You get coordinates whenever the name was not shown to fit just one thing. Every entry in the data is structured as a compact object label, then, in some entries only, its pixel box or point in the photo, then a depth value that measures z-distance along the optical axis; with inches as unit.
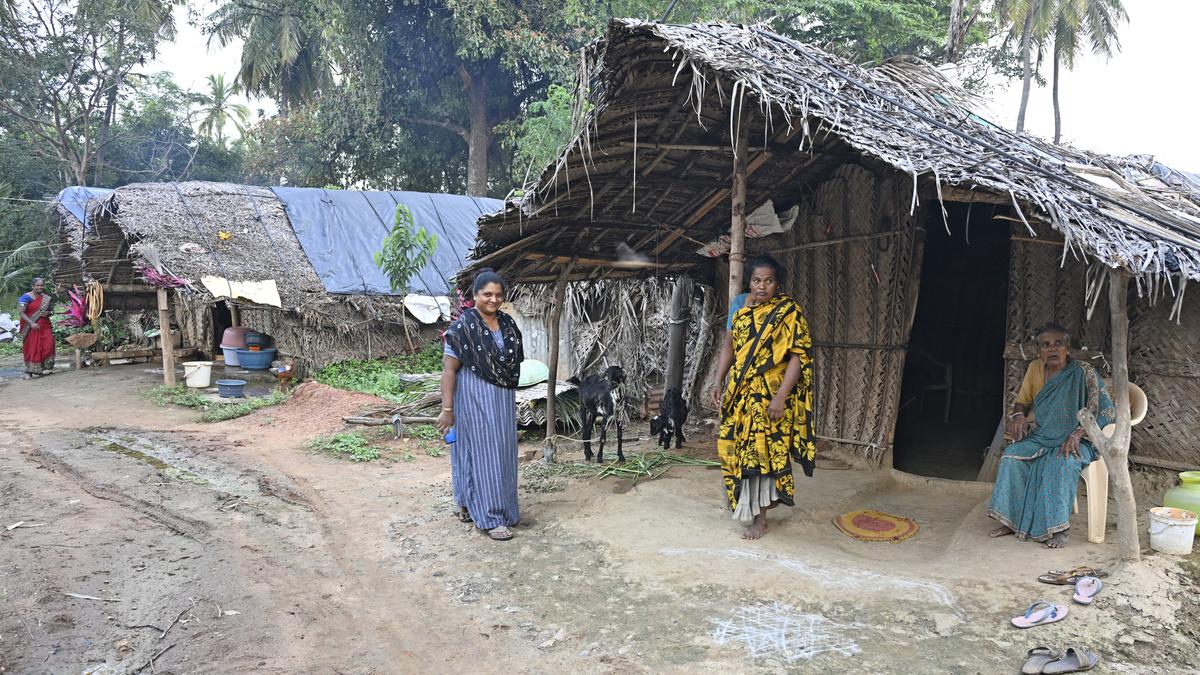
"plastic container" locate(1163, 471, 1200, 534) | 148.4
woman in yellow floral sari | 156.9
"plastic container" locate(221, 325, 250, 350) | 501.7
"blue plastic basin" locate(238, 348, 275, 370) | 502.0
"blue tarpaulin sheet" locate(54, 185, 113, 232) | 524.1
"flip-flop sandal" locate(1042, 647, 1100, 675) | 102.9
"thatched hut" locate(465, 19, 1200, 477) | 147.3
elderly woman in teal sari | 148.8
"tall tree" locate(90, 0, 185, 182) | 697.0
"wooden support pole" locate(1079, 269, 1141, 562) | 135.0
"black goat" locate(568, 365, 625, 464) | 249.4
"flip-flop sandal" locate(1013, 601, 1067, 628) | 116.1
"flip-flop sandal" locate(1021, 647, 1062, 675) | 103.0
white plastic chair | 147.9
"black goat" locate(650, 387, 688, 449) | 263.0
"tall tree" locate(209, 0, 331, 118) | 804.0
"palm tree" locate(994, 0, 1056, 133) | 614.2
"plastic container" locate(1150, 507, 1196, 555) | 136.2
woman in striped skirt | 168.7
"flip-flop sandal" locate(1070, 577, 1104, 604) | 121.0
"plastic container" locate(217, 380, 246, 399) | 409.6
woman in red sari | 472.7
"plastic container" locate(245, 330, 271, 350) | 508.7
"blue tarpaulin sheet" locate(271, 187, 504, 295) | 508.4
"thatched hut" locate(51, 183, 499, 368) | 440.5
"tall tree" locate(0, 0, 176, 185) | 693.9
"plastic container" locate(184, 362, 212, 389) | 436.5
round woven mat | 168.2
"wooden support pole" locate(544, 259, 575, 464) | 250.5
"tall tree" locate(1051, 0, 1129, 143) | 725.9
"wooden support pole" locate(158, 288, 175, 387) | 434.9
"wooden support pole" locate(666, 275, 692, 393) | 312.0
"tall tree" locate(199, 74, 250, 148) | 1034.7
